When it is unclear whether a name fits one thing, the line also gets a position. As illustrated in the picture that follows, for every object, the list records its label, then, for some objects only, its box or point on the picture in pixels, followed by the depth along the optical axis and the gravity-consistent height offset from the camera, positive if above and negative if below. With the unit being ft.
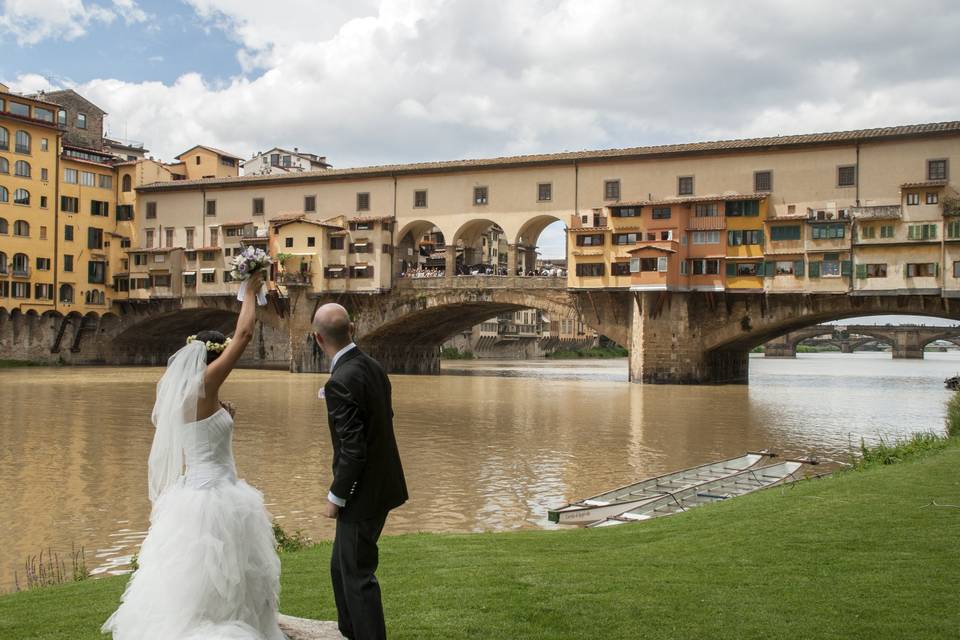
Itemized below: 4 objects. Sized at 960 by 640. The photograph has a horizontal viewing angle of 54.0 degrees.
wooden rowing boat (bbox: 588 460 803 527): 44.69 -7.83
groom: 18.47 -2.51
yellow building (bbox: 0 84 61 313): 205.26 +31.04
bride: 17.90 -3.71
